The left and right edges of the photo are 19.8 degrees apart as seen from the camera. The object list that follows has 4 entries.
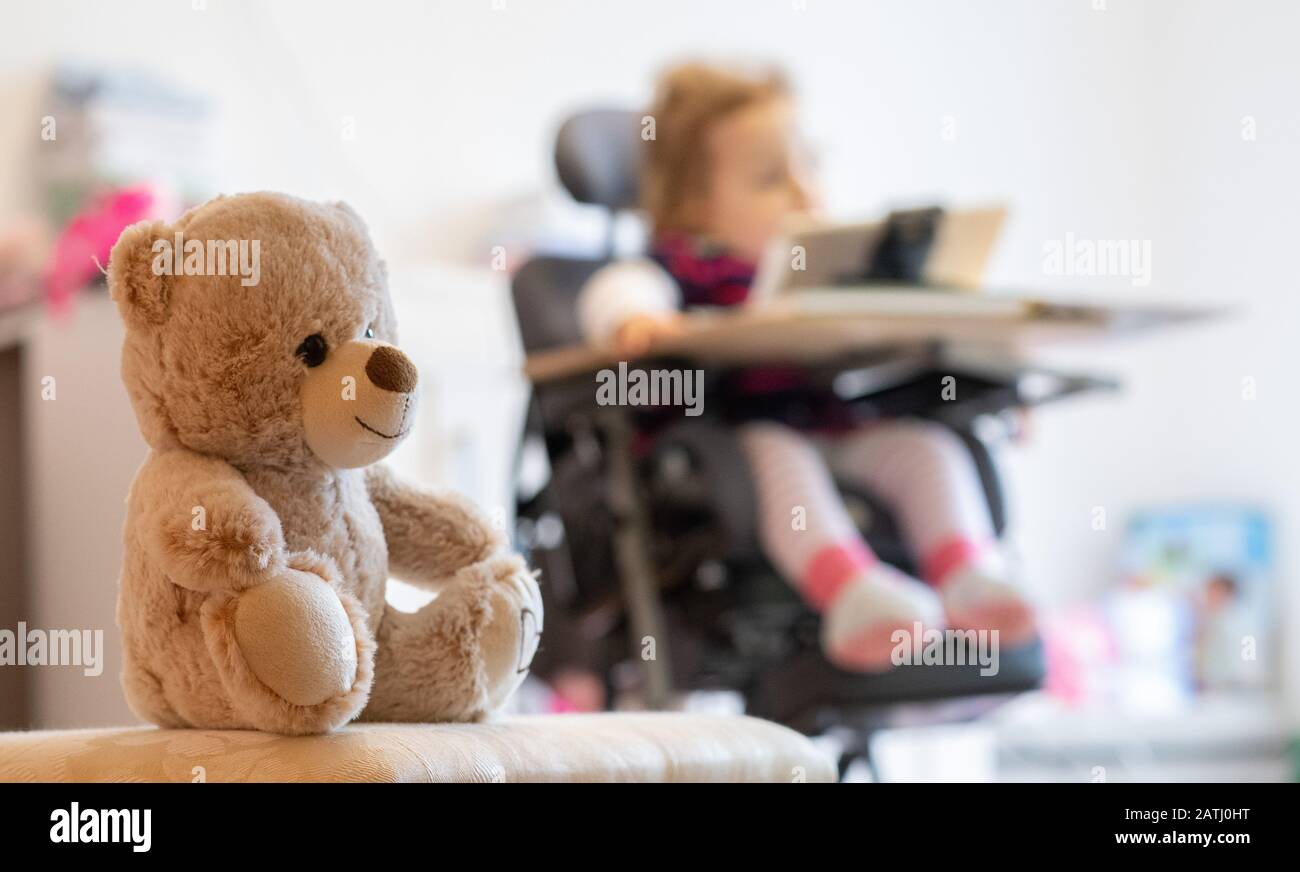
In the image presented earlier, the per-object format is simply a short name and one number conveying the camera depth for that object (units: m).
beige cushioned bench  1.48
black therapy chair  2.46
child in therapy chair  2.34
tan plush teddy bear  1.50
